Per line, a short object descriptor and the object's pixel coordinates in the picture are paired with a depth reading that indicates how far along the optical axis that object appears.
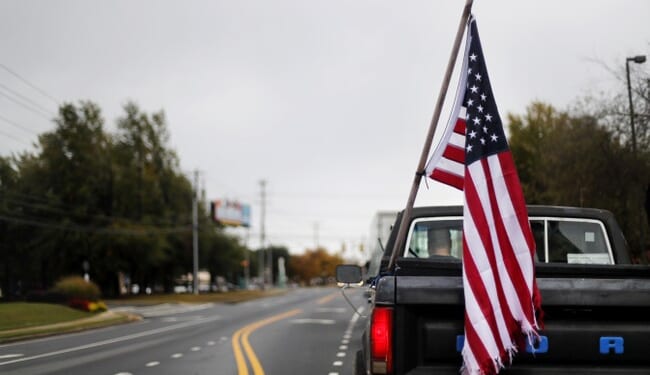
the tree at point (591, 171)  25.34
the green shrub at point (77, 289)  37.31
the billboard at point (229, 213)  89.96
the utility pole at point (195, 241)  68.91
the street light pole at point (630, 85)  21.39
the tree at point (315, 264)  171.88
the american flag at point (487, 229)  4.54
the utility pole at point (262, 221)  99.44
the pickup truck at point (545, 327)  4.59
